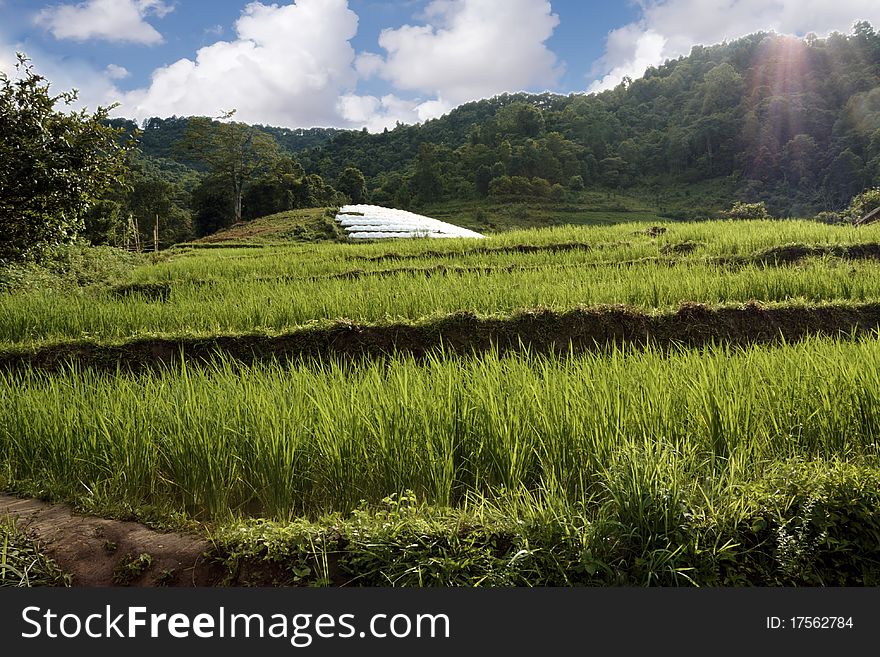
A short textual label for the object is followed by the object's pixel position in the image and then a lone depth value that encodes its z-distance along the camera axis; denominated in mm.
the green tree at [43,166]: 7117
